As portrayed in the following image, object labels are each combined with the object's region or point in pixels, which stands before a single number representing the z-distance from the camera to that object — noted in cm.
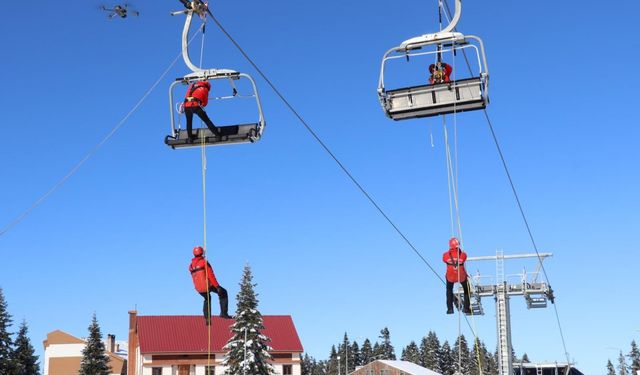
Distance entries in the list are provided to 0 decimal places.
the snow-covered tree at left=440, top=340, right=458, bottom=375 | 13721
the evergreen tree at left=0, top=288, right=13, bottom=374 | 5748
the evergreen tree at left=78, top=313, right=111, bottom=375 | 6366
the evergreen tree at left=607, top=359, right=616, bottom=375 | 13638
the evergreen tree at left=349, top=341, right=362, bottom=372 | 15012
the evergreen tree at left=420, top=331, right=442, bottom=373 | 13962
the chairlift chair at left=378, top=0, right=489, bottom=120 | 1616
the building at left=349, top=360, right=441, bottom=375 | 9956
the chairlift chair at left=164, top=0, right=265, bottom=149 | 1641
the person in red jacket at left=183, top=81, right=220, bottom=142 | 1636
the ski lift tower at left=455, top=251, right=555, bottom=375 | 4779
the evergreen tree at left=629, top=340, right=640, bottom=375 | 9959
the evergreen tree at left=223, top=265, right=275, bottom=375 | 5675
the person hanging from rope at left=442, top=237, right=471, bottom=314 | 1731
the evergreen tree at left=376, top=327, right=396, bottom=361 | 14788
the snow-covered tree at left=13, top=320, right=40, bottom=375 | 6175
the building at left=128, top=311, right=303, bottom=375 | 7869
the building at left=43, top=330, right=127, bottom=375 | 9862
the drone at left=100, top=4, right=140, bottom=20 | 1502
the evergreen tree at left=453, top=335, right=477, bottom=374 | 12030
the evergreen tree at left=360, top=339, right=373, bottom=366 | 15038
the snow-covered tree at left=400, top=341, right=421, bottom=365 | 14862
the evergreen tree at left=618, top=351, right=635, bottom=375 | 12886
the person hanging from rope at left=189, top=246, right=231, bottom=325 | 1513
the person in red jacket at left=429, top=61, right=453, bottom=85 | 1709
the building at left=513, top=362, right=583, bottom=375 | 6251
